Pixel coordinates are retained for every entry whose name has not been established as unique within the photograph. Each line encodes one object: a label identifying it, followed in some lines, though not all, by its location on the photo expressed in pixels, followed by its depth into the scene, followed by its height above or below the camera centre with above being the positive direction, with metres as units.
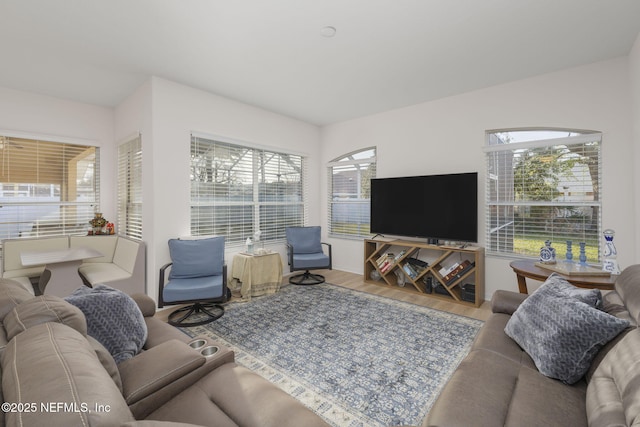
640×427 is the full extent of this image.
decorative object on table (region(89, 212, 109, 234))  4.20 -0.16
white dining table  2.99 -0.64
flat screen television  3.73 +0.04
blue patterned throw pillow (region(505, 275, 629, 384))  1.35 -0.63
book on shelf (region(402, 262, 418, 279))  4.15 -0.91
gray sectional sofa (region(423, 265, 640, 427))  1.06 -0.82
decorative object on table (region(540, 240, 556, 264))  2.93 -0.49
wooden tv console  3.66 -0.85
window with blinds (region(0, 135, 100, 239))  3.74 +0.36
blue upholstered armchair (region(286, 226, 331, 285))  4.40 -0.73
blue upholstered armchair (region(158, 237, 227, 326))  2.96 -0.79
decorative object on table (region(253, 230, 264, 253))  4.25 -0.52
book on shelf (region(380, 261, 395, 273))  4.36 -0.87
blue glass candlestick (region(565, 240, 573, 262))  2.90 -0.46
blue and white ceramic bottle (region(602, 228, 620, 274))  2.57 -0.44
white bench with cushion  3.31 -0.68
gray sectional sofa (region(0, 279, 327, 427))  0.66 -0.49
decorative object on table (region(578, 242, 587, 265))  2.76 -0.46
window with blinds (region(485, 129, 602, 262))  3.18 +0.22
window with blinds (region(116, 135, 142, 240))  3.86 +0.34
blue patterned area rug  1.85 -1.23
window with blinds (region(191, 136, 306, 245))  3.97 +0.32
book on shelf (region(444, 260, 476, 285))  3.71 -0.82
